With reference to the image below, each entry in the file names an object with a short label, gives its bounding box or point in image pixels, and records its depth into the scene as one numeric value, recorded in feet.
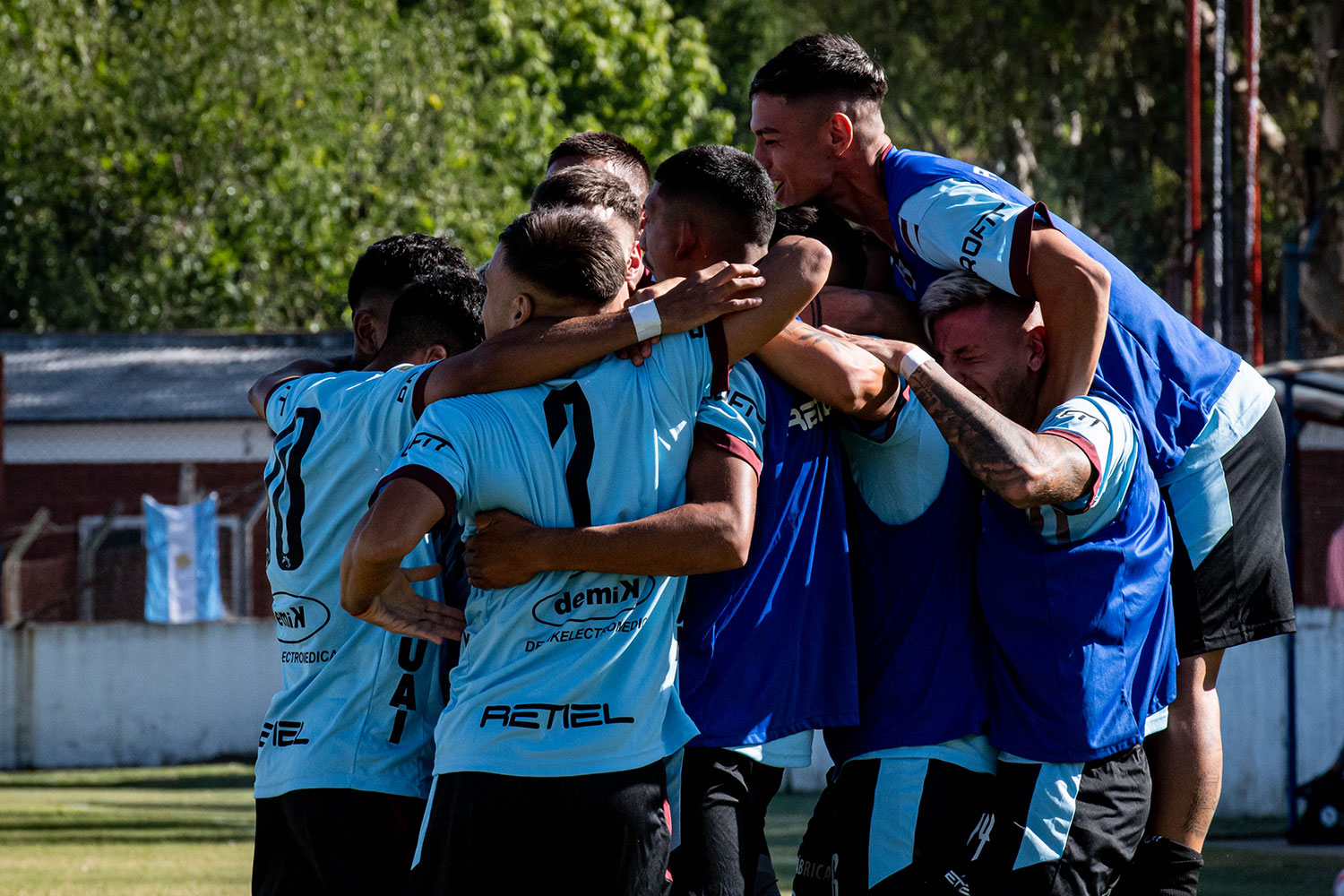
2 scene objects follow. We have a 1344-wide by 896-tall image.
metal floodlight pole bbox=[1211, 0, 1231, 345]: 93.91
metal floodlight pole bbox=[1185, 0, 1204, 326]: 103.96
